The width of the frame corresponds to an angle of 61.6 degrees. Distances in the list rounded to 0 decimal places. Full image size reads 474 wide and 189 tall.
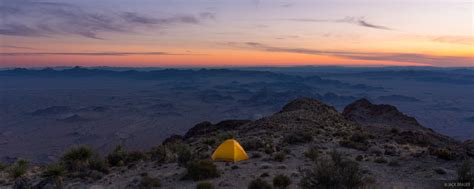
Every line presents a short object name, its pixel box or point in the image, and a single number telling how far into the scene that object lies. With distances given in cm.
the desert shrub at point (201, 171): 1480
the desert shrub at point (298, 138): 2195
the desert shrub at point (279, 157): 1761
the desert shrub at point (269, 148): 1930
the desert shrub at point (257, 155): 1861
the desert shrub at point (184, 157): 1761
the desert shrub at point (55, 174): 1504
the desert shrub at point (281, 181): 1318
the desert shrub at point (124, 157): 1892
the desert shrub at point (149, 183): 1414
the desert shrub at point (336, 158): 1482
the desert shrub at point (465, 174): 1287
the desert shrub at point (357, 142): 2052
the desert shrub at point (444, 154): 1727
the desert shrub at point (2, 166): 2000
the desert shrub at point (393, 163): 1630
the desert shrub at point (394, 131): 3002
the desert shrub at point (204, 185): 1320
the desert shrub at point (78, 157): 1740
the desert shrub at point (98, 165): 1698
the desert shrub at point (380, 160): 1689
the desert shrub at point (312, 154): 1779
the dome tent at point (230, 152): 1791
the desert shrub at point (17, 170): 1747
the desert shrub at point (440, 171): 1476
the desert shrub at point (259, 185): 1284
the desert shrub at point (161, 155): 1852
